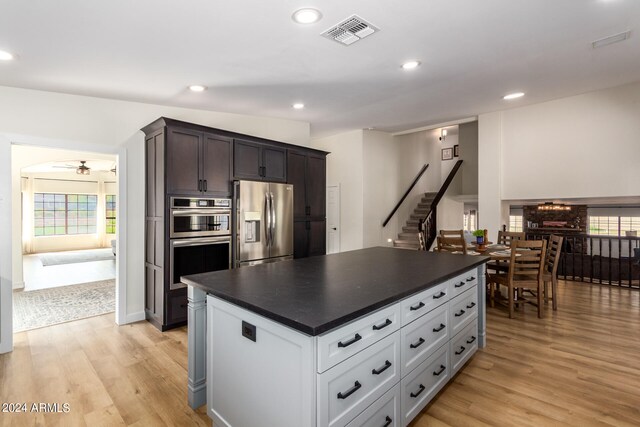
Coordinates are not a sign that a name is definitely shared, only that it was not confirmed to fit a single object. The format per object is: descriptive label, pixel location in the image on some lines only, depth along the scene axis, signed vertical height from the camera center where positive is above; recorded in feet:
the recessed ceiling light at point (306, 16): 7.70 +4.75
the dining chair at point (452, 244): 13.80 -1.47
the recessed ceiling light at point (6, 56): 9.00 +4.39
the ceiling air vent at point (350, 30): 8.24 +4.79
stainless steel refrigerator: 13.64 -0.44
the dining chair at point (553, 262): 13.30 -2.20
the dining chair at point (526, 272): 12.45 -2.39
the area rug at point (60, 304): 13.08 -4.30
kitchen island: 4.51 -2.17
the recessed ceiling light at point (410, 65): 10.92 +5.00
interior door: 24.08 -0.56
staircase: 24.02 -1.20
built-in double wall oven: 12.16 -0.94
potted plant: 14.38 -1.10
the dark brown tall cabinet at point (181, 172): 12.05 +1.66
